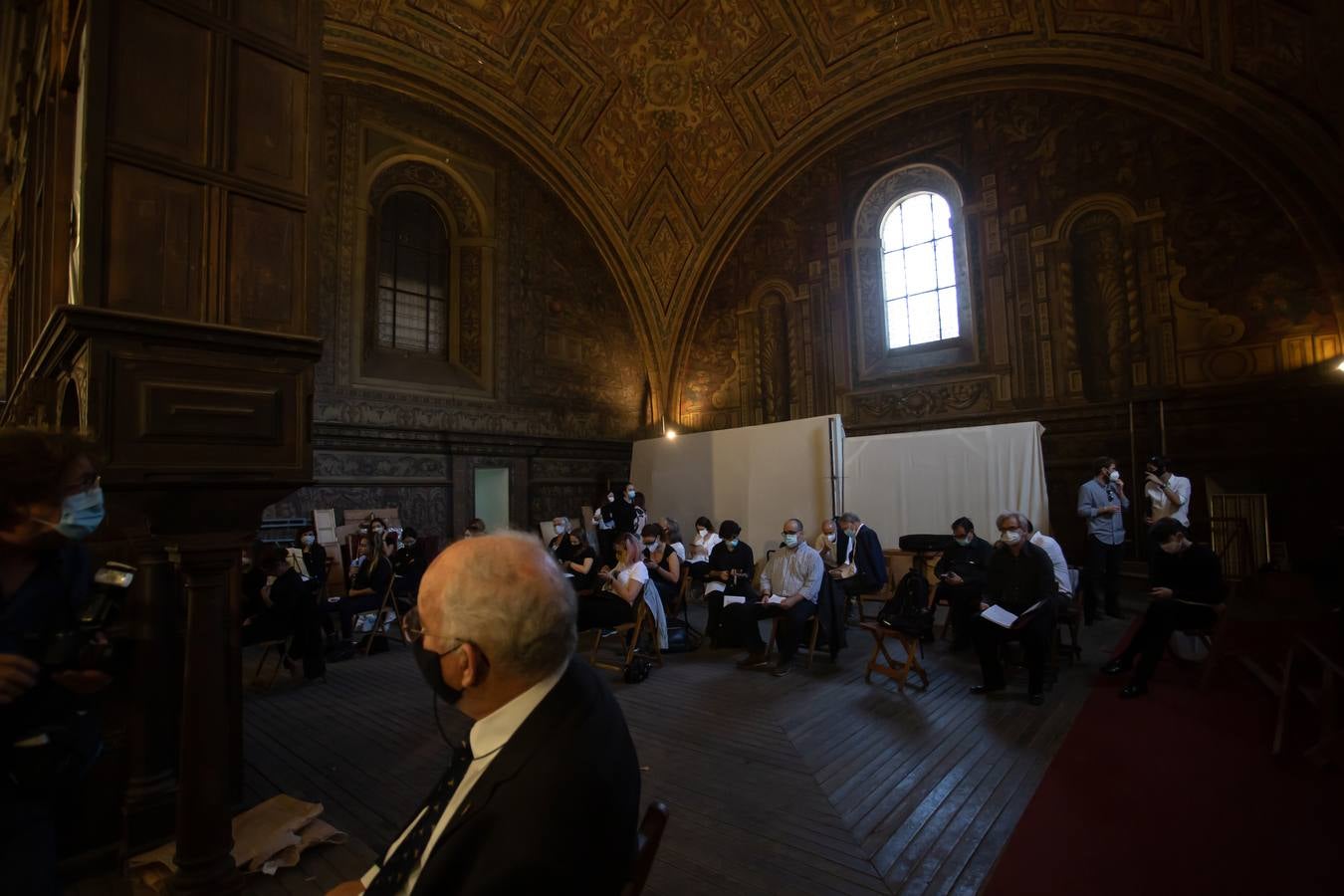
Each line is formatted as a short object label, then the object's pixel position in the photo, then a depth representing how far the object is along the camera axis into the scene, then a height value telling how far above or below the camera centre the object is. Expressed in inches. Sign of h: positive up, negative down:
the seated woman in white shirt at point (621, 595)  222.4 -43.5
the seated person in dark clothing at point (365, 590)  267.1 -47.1
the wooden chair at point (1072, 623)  209.2 -54.4
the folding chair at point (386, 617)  264.7 -59.8
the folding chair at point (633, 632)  216.1 -56.2
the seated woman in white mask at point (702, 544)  315.3 -35.8
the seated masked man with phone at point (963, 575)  237.8 -41.6
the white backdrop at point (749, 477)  391.5 -1.2
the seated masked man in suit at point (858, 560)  272.8 -40.1
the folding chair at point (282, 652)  218.5 -59.8
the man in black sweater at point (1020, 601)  182.7 -41.9
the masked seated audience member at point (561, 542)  299.5 -31.2
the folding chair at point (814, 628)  225.9 -58.4
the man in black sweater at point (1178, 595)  185.5 -40.0
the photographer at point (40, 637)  55.7 -14.1
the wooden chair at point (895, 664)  193.9 -60.6
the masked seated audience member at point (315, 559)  268.5 -32.0
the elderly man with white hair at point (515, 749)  38.4 -18.7
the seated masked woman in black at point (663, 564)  261.4 -38.8
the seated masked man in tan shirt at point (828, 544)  287.7 -33.6
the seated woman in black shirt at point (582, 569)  261.7 -39.2
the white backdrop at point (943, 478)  343.6 -4.8
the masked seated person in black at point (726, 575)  244.7 -42.9
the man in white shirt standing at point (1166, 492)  269.9 -11.8
